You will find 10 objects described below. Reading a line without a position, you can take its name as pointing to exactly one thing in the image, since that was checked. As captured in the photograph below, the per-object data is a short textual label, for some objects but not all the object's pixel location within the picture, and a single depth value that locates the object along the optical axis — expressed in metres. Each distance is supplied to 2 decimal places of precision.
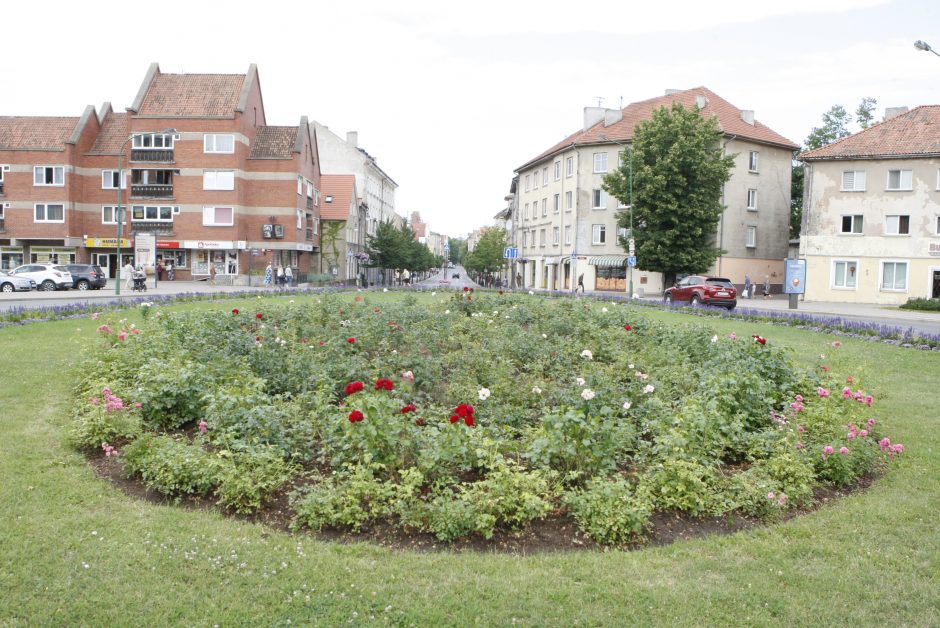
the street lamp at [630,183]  45.69
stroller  39.56
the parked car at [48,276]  41.47
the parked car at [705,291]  34.81
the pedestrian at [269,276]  51.67
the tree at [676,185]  46.59
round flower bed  5.67
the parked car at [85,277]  42.84
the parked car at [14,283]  40.25
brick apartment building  56.22
